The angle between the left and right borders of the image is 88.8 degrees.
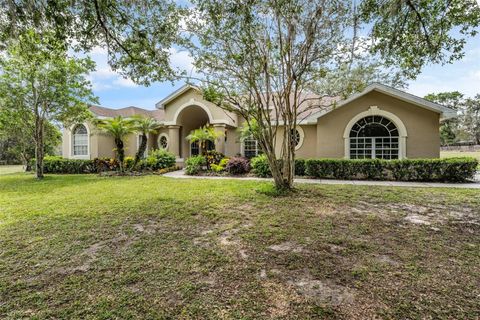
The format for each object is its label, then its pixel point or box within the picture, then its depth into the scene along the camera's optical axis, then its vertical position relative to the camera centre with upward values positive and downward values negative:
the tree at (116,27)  6.11 +3.72
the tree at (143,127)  16.36 +2.24
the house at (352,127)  13.91 +2.00
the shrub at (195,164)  15.87 -0.31
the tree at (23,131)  14.78 +2.39
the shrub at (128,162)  17.62 -0.11
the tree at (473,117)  57.31 +9.25
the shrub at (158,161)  17.36 -0.06
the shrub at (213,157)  16.73 +0.16
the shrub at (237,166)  15.18 -0.44
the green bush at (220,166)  15.81 -0.43
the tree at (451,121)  53.41 +8.44
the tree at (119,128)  15.54 +2.07
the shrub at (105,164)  18.23 -0.24
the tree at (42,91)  13.25 +4.04
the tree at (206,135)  16.55 +1.68
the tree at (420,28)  7.02 +3.99
